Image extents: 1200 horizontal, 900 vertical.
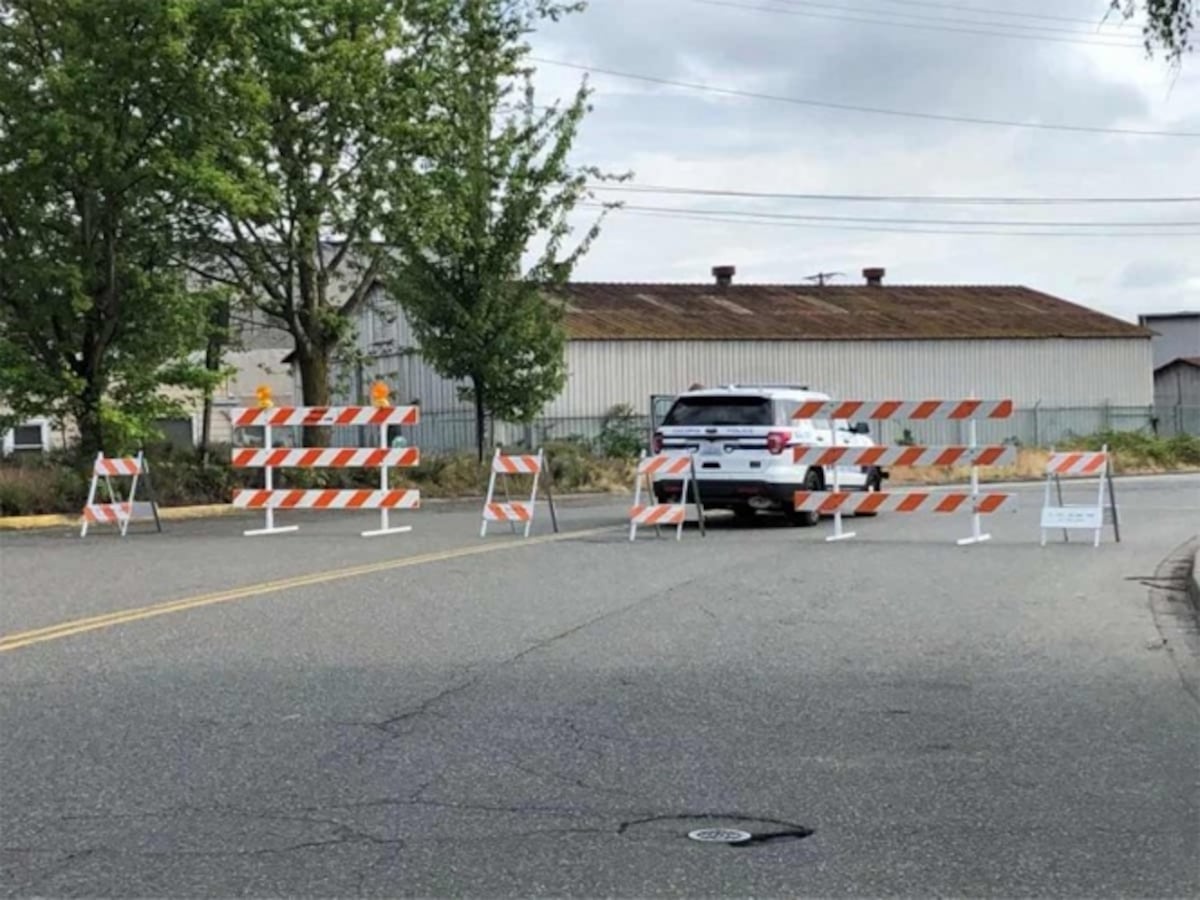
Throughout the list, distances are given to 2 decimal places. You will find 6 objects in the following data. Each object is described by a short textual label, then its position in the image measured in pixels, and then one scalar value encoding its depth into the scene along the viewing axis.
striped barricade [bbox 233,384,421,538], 19.16
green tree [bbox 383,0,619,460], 28.67
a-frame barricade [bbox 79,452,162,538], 19.12
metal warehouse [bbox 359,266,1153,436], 44.88
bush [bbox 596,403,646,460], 37.38
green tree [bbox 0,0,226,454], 21.17
